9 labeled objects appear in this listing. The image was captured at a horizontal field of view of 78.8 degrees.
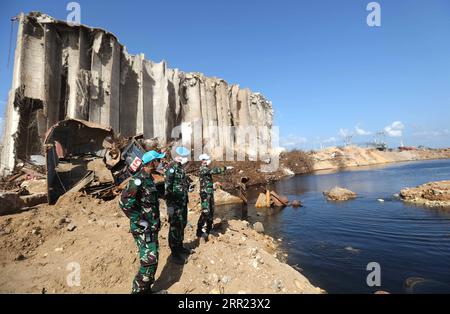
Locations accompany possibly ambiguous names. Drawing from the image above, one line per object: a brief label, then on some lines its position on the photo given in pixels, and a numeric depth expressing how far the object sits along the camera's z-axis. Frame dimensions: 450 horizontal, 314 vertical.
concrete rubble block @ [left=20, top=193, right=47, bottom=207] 8.62
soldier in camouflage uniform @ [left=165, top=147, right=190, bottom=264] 5.00
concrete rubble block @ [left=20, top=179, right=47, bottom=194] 10.42
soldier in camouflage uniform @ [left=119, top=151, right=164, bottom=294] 3.70
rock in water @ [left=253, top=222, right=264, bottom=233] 10.01
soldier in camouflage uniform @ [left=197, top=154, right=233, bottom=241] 6.27
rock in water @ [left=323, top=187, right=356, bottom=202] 16.79
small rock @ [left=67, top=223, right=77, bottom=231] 6.41
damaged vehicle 9.30
